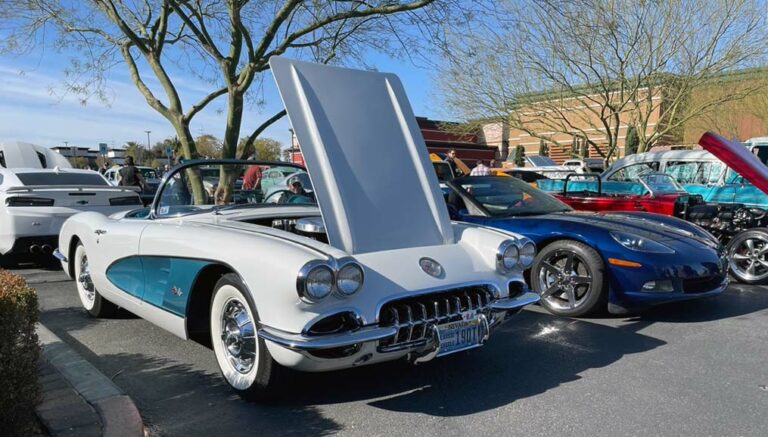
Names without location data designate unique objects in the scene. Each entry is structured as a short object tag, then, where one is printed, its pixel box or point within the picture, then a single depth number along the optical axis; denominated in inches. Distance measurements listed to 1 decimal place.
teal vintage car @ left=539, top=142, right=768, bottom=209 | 404.2
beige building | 792.8
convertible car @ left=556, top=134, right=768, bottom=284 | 266.7
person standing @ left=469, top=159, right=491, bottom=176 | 590.2
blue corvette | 195.8
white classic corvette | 121.0
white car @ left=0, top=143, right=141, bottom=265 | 286.2
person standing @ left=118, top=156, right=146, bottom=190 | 486.0
